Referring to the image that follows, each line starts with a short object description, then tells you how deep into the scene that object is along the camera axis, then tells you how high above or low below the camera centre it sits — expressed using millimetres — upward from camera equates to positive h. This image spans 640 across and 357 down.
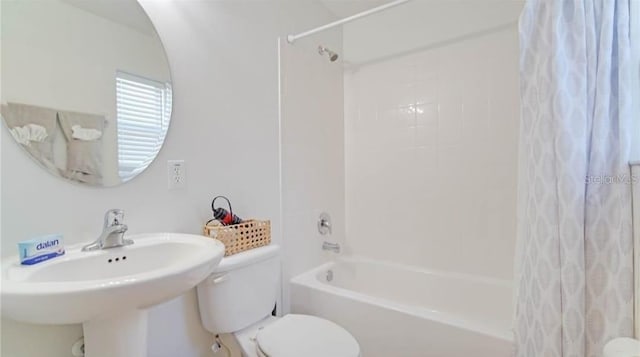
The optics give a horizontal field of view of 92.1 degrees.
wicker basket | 1267 -271
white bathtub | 1245 -716
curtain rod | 1488 +799
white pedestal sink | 646 -274
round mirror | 885 +285
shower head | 2036 +799
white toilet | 1158 -630
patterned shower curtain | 907 -48
